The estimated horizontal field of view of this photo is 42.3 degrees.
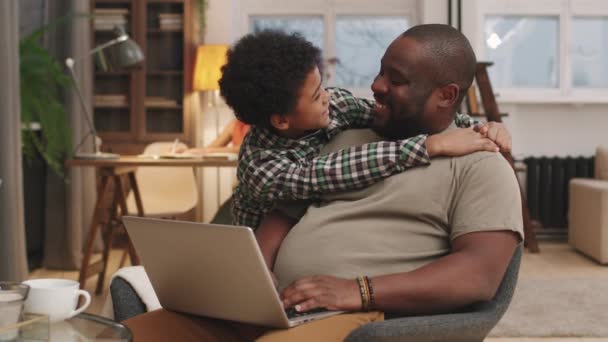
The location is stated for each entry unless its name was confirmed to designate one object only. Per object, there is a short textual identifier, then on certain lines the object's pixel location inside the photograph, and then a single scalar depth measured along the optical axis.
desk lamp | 4.20
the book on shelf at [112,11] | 5.85
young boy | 1.48
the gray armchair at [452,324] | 1.26
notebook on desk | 3.92
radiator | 5.86
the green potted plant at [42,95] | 3.35
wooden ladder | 5.26
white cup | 1.17
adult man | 1.36
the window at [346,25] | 6.25
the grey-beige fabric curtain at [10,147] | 3.18
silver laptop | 1.21
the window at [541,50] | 6.05
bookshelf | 5.87
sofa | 4.94
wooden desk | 3.83
